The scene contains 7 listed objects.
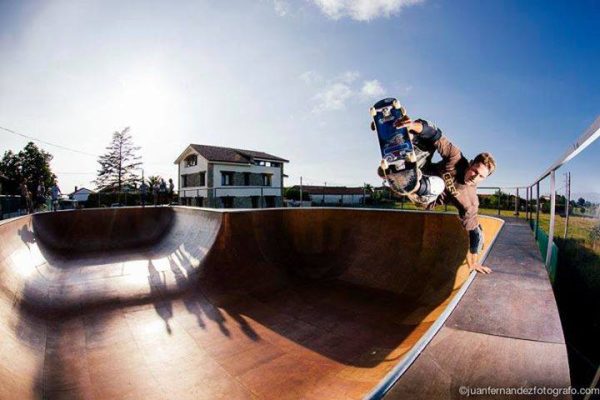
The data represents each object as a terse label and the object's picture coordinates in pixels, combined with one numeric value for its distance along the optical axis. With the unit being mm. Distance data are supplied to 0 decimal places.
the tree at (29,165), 47375
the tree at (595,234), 2409
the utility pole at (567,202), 2972
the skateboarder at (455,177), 3359
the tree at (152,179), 47000
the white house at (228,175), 29578
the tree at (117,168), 43500
